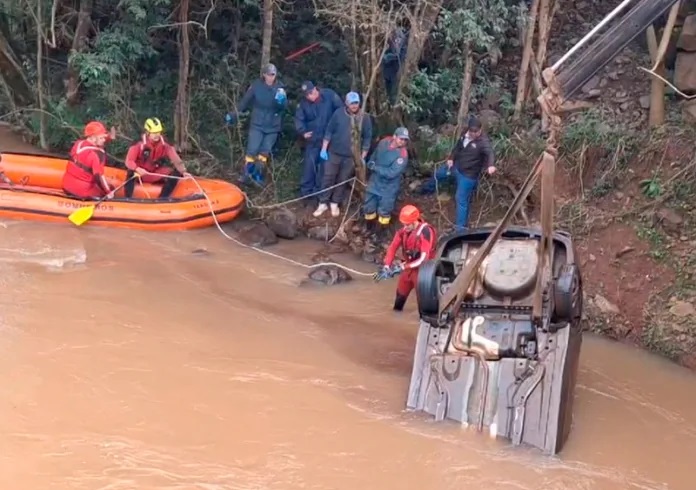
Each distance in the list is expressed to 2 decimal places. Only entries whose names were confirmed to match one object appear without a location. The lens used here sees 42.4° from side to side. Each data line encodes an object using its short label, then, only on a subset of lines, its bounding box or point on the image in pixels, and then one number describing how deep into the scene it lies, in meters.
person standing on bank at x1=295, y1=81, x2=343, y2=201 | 10.79
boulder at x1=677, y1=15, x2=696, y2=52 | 9.82
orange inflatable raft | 10.26
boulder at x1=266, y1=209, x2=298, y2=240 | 10.70
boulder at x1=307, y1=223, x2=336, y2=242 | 10.69
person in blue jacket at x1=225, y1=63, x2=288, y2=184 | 10.97
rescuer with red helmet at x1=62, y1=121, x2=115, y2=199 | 10.44
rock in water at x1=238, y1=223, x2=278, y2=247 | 10.46
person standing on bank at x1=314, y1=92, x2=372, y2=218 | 10.28
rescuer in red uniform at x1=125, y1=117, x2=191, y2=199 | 10.58
